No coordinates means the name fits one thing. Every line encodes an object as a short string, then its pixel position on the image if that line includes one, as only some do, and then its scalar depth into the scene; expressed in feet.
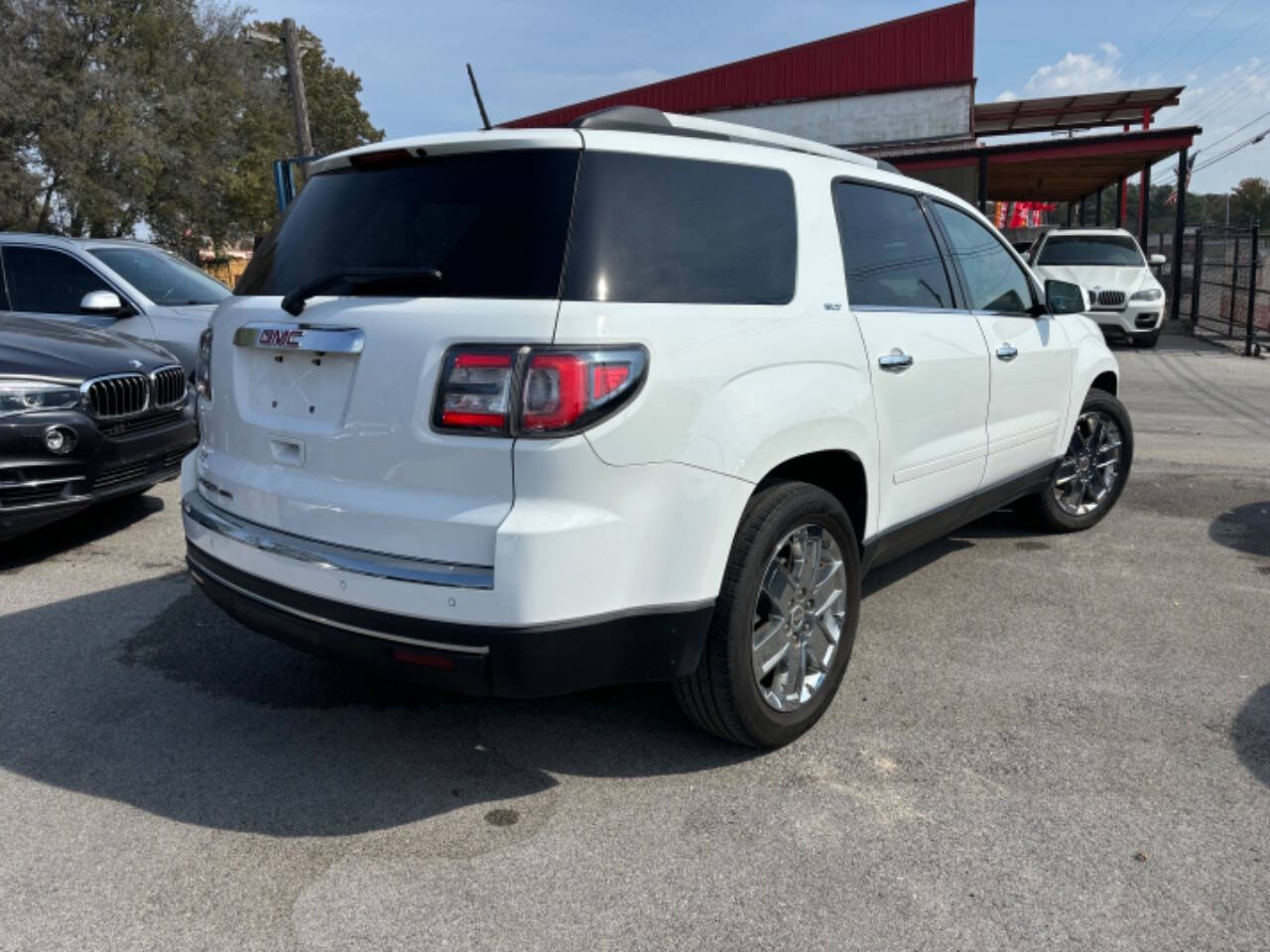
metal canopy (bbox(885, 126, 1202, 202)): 65.77
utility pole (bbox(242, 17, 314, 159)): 65.57
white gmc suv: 8.41
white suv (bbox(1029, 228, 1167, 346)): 52.60
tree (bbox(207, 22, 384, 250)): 112.47
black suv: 16.56
